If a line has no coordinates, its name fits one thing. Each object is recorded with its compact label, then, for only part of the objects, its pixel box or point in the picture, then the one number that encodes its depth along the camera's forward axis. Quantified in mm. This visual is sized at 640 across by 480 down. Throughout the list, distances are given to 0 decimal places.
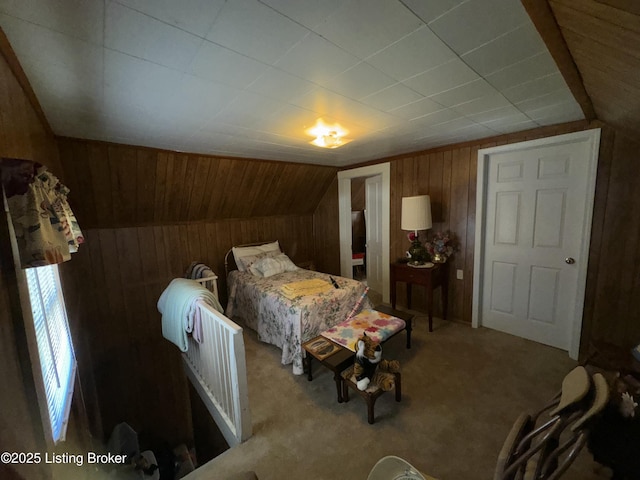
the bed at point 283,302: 2407
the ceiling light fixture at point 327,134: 2252
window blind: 1282
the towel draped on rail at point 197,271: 3178
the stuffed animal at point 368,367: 1775
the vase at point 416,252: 3117
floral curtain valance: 931
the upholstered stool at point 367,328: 2188
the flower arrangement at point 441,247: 3115
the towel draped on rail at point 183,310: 2107
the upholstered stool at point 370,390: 1744
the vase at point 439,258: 3099
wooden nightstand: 2939
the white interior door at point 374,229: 4086
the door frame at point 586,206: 2215
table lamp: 3027
